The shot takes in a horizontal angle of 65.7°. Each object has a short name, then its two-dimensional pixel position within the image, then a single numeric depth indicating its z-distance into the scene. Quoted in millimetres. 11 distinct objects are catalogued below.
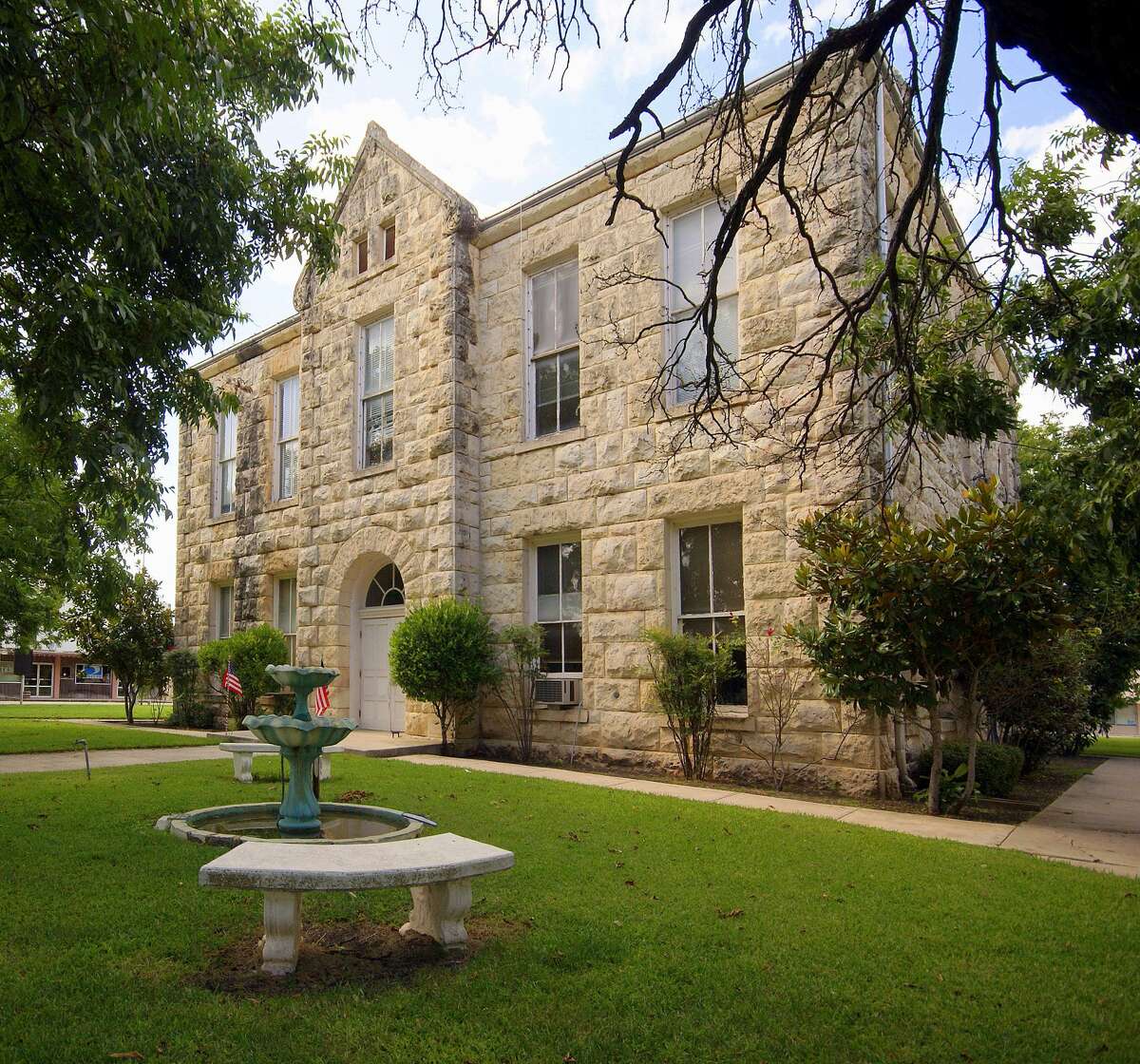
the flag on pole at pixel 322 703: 9492
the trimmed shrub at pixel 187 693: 17672
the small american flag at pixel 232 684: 10492
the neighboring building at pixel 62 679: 58000
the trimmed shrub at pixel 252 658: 15836
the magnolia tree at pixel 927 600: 7551
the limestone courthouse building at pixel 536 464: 10375
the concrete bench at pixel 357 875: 3760
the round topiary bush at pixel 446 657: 12164
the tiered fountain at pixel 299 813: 6262
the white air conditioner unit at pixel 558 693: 11992
